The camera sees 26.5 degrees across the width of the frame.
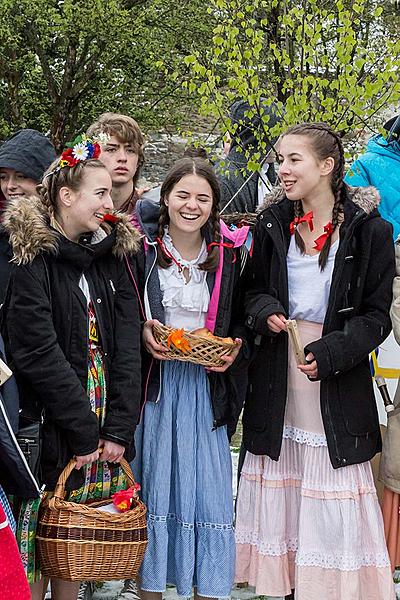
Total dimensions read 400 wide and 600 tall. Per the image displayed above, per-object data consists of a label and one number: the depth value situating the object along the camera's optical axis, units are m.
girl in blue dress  3.66
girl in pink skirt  3.67
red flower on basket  3.39
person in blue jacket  4.33
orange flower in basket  3.46
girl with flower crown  3.23
